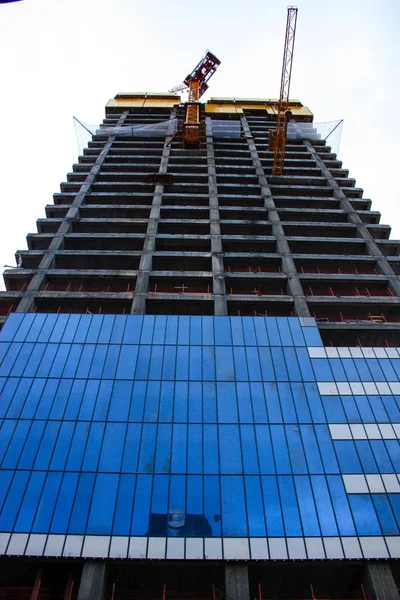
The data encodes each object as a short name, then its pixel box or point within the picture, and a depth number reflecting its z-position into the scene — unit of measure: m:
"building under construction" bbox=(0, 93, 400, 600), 19.08
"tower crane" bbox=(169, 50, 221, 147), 83.68
